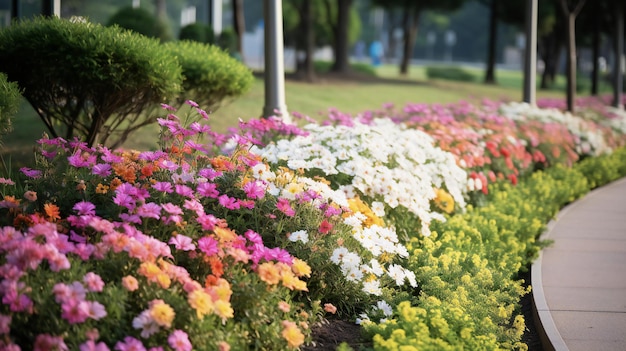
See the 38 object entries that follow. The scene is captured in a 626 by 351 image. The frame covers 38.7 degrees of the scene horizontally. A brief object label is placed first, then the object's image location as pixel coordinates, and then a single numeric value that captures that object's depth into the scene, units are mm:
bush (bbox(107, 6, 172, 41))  17859
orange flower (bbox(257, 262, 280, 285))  4305
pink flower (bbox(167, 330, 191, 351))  3713
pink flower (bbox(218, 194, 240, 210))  4872
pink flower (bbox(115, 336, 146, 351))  3653
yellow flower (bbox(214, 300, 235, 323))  3972
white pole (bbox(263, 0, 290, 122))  9297
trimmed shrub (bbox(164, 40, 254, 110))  9188
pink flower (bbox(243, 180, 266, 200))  5191
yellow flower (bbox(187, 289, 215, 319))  3869
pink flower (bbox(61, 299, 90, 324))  3596
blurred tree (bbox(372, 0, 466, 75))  36812
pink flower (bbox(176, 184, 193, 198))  4770
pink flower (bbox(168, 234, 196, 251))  4290
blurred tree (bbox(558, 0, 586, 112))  18859
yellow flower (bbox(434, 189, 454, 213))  7758
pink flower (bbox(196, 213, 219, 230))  4570
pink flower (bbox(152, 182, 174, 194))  4688
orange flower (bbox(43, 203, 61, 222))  4453
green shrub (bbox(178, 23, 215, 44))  18908
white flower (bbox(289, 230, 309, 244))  5172
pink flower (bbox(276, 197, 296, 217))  5082
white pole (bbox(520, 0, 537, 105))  16562
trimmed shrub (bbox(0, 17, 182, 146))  7500
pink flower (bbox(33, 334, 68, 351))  3582
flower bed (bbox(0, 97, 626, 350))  3863
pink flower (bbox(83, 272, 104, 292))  3779
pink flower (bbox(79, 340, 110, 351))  3555
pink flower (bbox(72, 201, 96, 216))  4461
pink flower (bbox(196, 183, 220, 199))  4930
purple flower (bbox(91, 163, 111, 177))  4984
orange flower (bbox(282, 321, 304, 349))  4234
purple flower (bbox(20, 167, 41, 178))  5066
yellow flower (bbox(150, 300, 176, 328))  3721
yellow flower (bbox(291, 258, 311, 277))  4633
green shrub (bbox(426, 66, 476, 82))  37281
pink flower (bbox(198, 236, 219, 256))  4426
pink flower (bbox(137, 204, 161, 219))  4426
